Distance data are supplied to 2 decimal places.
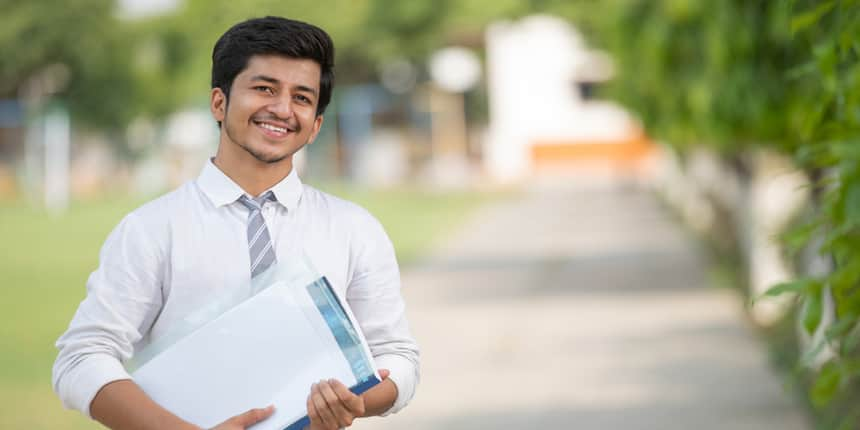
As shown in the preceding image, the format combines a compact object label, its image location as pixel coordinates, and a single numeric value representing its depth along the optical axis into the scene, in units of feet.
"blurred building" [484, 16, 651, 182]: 141.38
